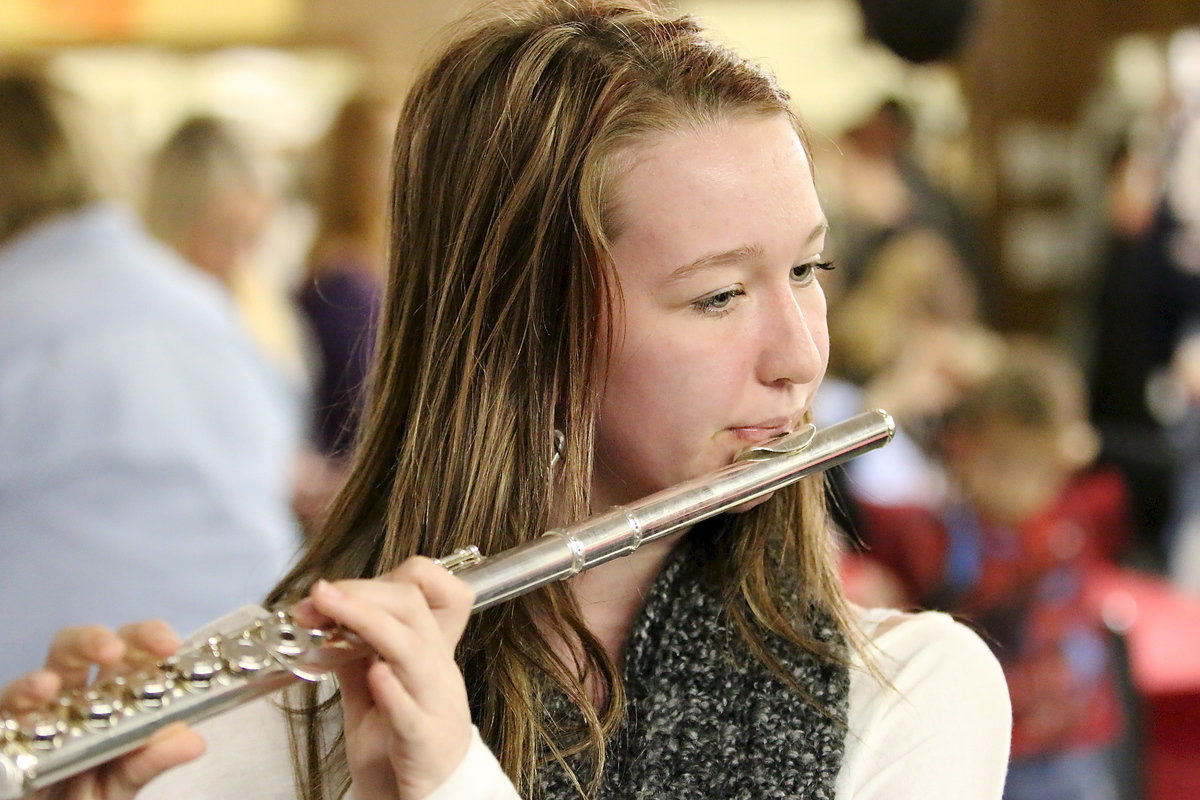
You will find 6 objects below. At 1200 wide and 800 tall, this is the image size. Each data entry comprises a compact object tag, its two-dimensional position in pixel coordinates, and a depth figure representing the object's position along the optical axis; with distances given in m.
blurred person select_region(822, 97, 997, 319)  9.04
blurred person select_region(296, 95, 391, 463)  7.14
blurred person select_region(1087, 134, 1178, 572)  9.89
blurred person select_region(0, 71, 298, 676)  4.35
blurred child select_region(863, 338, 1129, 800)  4.33
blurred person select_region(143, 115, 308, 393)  6.54
